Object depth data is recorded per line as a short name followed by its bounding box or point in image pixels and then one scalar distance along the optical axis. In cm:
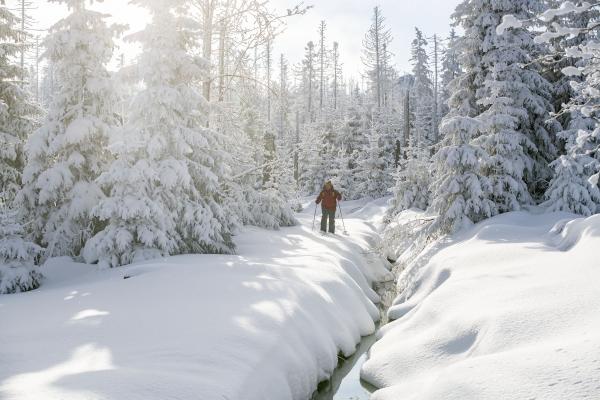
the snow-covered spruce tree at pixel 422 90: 5188
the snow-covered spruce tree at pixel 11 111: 1351
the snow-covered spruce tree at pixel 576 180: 1532
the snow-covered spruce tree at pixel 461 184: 1393
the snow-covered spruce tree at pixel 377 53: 5853
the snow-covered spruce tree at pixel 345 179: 3966
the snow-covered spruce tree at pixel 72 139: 1176
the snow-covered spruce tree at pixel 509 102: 1521
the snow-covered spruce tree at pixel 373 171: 3716
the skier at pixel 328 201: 1792
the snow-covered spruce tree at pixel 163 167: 1077
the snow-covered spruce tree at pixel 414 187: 2414
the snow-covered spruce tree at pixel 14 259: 931
